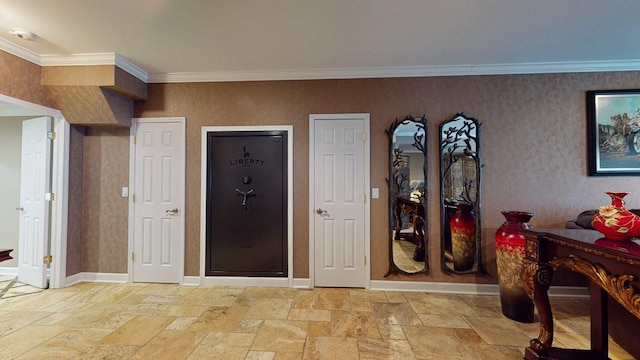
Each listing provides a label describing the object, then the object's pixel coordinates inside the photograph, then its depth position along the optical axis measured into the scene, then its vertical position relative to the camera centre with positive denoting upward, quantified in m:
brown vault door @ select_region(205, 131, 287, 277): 3.23 -0.22
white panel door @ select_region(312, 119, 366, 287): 3.16 -0.20
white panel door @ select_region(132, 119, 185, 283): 3.27 -0.20
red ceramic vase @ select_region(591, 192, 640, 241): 1.43 -0.20
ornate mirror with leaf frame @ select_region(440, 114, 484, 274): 3.03 -0.07
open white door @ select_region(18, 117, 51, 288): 3.08 -0.20
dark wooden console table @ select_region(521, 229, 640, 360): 1.47 -0.54
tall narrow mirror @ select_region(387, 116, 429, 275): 3.12 -0.16
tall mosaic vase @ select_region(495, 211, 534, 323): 2.38 -0.76
